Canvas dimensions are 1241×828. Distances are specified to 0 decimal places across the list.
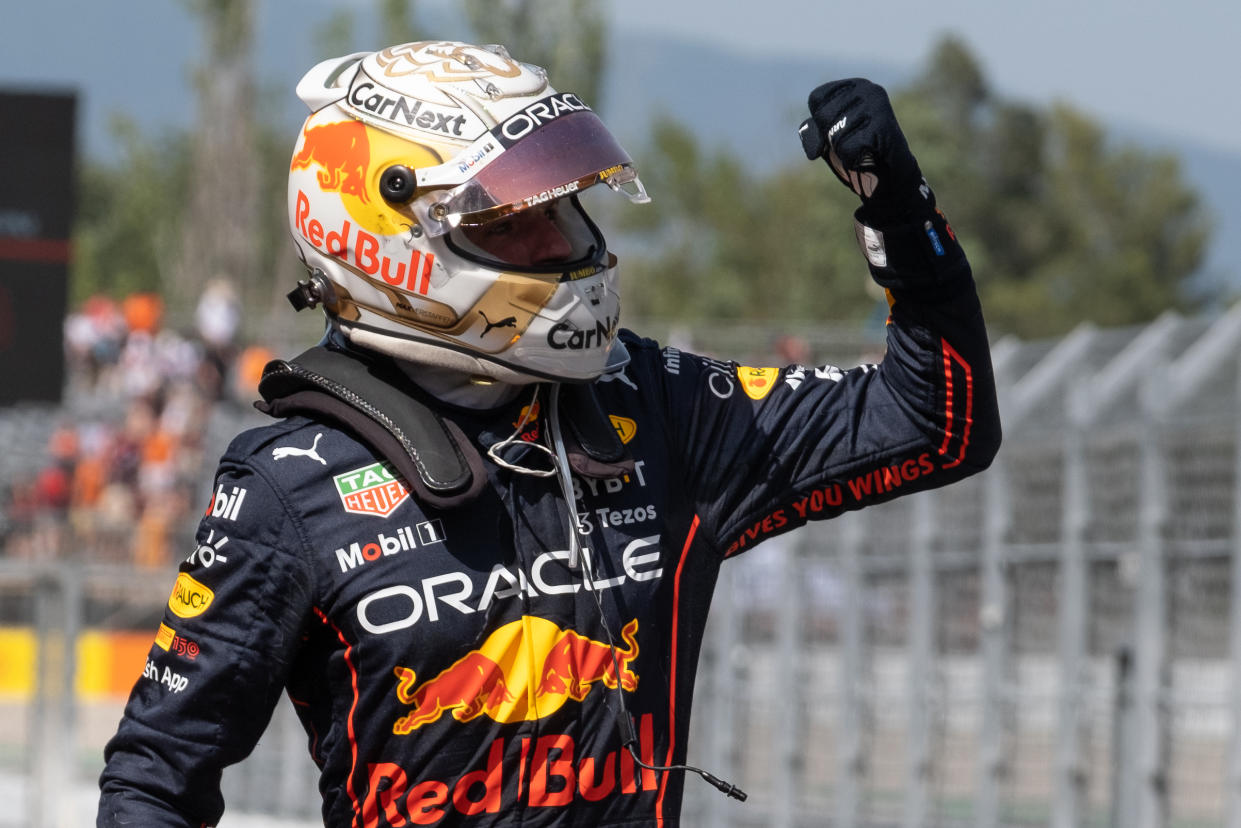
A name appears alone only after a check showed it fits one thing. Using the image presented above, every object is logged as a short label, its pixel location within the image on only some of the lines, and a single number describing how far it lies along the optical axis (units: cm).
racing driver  584
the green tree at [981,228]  8550
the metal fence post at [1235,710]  1336
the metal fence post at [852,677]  1780
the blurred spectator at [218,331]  3275
